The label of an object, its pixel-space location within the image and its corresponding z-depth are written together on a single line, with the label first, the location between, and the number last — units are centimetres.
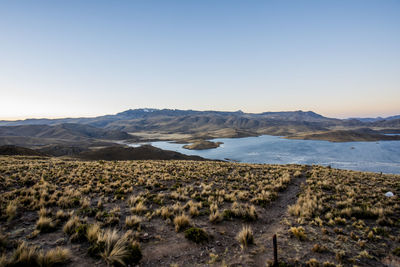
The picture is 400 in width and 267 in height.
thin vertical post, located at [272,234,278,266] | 541
